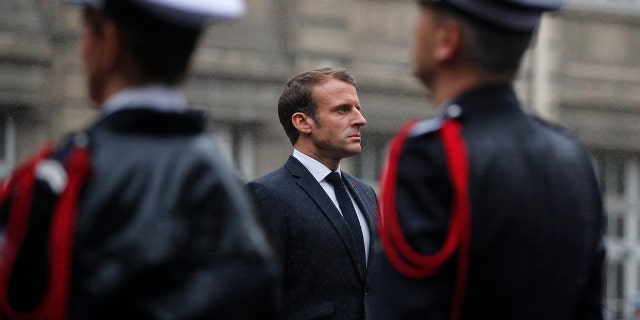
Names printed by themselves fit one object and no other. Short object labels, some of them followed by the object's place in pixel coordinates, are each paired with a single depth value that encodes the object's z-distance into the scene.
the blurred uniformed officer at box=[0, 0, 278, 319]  4.66
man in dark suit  8.67
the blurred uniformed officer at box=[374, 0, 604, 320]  5.34
